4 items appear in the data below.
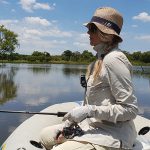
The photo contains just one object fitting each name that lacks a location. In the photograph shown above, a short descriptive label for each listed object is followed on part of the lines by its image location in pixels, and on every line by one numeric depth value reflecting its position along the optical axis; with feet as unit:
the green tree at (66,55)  163.93
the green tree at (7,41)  137.92
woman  4.94
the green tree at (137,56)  144.68
